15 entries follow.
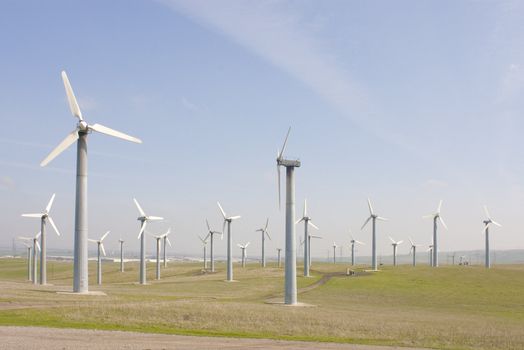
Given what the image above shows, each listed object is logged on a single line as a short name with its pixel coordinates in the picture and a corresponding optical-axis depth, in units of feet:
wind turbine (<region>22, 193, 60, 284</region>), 346.33
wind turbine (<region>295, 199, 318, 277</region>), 416.26
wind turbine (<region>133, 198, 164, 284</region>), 368.68
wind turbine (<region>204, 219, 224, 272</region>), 555.69
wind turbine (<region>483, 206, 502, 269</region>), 514.68
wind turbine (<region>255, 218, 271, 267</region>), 602.16
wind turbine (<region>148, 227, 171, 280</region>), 475.31
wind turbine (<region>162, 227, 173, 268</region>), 550.52
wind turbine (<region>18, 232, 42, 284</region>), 420.77
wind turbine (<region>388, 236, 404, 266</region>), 635.66
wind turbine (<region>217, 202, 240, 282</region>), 395.20
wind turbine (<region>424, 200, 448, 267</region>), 478.59
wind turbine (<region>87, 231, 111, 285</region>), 449.27
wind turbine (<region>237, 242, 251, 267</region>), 622.33
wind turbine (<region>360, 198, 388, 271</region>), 451.12
